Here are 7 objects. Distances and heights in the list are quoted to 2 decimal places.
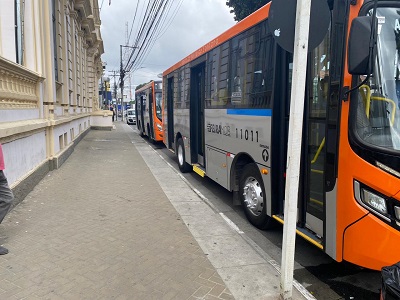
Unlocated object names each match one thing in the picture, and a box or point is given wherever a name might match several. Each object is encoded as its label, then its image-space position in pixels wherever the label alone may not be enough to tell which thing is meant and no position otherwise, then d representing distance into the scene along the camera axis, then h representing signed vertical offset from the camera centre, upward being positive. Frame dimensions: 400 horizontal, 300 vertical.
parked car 43.16 -1.19
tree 13.93 +4.38
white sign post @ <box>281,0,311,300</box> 2.68 -0.25
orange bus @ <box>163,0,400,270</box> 2.70 -0.20
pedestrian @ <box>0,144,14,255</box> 3.88 -1.07
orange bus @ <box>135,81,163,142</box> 15.09 +0.00
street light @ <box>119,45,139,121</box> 35.53 +3.50
